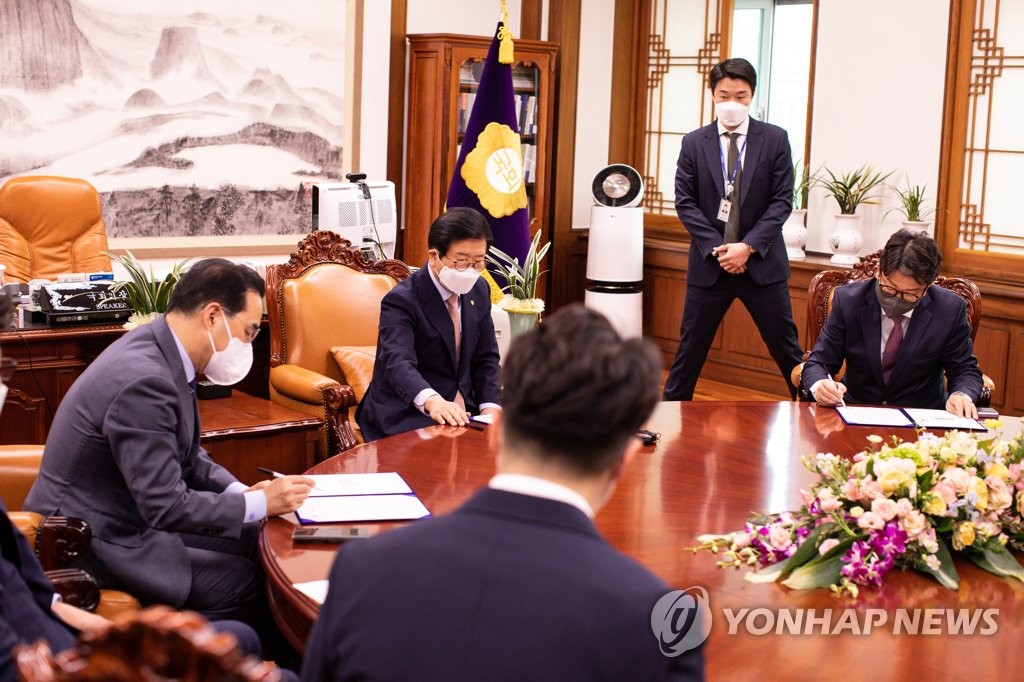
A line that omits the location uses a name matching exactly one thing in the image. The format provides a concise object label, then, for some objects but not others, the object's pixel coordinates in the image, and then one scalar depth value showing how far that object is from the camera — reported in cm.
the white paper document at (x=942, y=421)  320
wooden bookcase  720
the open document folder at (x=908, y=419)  321
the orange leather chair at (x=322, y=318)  430
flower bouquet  209
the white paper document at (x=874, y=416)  325
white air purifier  727
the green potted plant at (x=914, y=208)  637
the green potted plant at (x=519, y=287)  576
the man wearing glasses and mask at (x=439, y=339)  347
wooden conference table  179
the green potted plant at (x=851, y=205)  664
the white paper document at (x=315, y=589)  189
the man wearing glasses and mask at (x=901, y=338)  358
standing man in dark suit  523
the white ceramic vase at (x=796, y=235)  691
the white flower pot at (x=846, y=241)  665
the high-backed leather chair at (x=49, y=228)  549
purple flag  614
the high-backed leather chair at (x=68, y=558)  222
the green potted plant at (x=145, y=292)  451
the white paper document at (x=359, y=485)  245
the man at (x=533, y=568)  115
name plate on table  441
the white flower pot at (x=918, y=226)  636
